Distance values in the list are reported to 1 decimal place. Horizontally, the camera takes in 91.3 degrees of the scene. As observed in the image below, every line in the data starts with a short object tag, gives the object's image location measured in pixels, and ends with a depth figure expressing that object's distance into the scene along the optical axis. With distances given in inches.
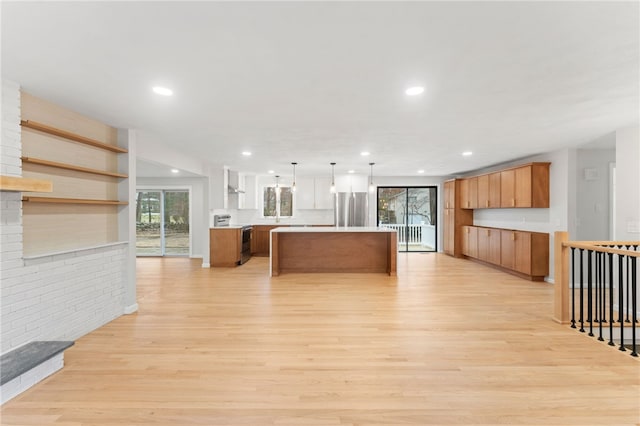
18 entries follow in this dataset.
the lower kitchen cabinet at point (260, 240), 354.5
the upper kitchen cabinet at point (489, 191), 266.9
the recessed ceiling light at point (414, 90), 107.3
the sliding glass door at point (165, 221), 351.3
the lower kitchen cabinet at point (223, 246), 287.0
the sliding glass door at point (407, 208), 379.2
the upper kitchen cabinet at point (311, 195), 371.6
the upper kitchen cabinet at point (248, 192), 359.6
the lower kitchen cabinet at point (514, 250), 224.8
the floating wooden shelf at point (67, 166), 110.5
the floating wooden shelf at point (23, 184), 90.4
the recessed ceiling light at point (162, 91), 106.6
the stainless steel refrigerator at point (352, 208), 364.8
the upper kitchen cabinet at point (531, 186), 227.5
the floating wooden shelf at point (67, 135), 111.3
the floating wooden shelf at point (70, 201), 111.3
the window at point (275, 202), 376.2
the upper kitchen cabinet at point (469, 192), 301.9
